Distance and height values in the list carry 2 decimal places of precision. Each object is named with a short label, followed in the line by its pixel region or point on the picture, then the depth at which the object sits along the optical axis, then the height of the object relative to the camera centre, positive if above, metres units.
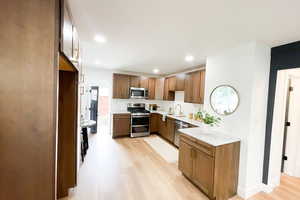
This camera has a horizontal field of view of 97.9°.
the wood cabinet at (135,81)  5.13 +0.55
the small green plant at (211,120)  2.43 -0.43
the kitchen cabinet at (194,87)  3.52 +0.29
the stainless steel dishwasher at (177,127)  3.81 -0.92
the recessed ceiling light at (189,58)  3.18 +0.97
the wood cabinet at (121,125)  4.72 -1.11
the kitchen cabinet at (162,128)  4.73 -1.19
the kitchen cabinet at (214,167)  1.96 -1.13
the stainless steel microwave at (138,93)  5.10 +0.09
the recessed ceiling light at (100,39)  2.24 +0.99
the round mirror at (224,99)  2.37 -0.03
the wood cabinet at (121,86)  4.91 +0.33
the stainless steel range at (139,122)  4.89 -1.03
